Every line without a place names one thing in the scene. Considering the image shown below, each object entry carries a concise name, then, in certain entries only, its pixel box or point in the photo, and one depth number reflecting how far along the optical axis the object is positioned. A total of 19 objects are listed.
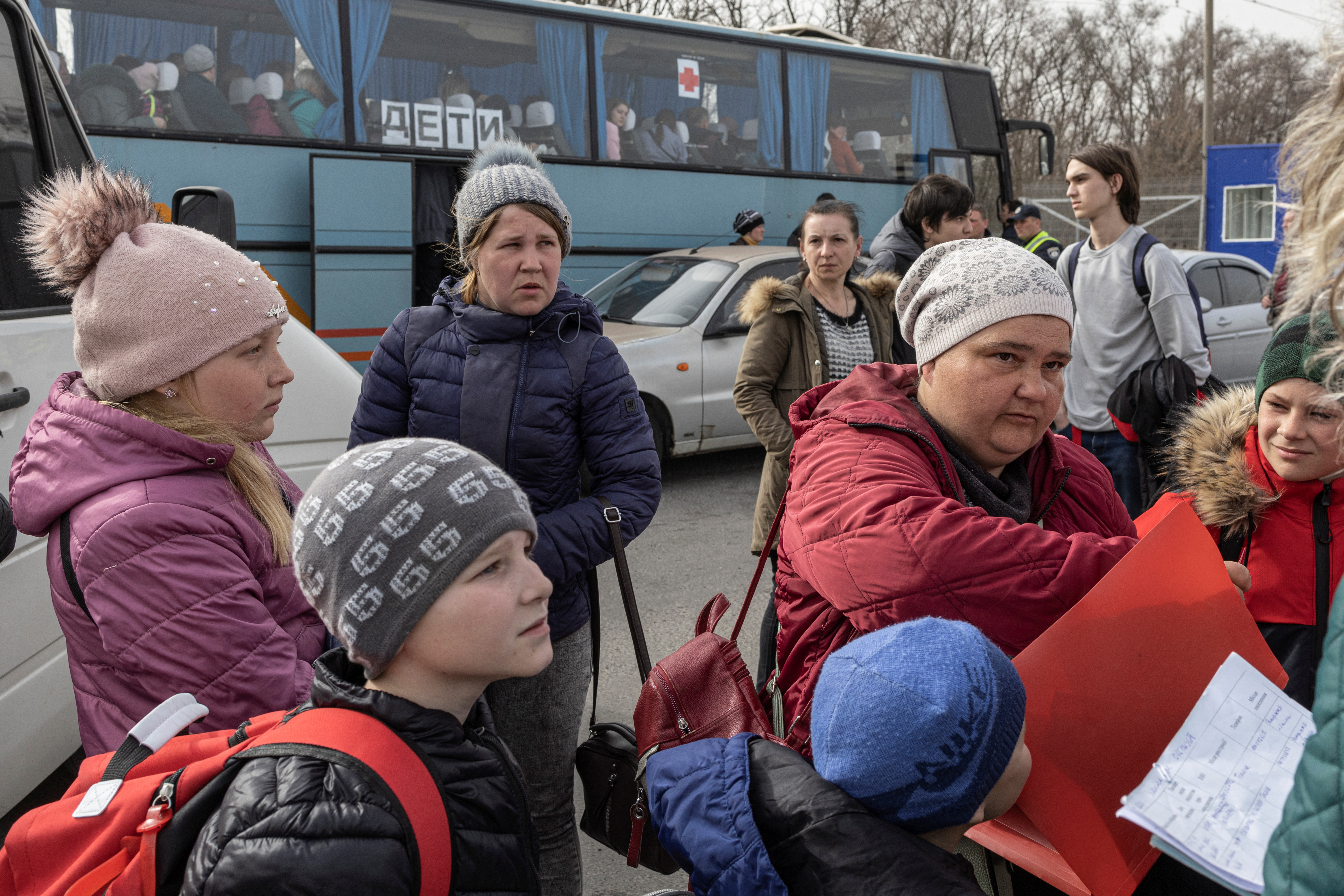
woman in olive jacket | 4.06
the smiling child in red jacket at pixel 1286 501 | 2.20
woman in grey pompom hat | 2.40
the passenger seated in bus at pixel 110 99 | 7.45
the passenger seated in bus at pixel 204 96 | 7.80
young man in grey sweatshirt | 4.08
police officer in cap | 8.95
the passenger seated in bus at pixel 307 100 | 8.28
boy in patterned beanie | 1.32
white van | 2.57
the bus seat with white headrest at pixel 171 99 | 7.69
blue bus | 7.72
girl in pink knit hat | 1.55
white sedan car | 7.65
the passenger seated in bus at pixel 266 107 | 8.09
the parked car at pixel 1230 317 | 10.15
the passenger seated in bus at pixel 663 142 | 10.07
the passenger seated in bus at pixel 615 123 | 9.77
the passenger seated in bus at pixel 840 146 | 11.30
